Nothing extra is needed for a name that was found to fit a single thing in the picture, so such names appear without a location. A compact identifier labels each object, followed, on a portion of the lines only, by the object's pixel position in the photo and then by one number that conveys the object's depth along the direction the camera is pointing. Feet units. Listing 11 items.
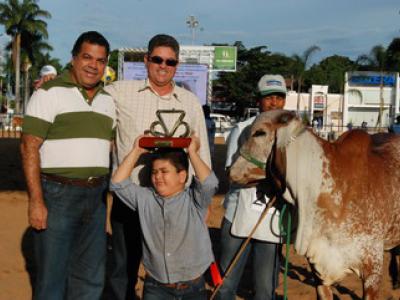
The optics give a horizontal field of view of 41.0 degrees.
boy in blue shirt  10.85
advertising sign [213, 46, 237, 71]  117.50
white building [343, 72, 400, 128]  157.69
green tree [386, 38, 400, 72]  144.41
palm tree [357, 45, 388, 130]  146.51
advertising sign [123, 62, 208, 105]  54.85
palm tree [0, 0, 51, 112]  170.81
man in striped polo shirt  11.34
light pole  182.29
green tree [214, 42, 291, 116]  197.57
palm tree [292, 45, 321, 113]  168.91
